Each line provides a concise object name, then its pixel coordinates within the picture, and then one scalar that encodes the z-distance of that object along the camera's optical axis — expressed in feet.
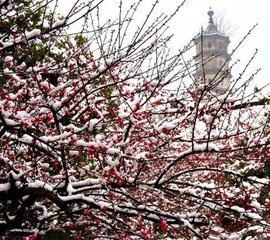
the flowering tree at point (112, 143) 13.29
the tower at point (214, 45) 149.38
